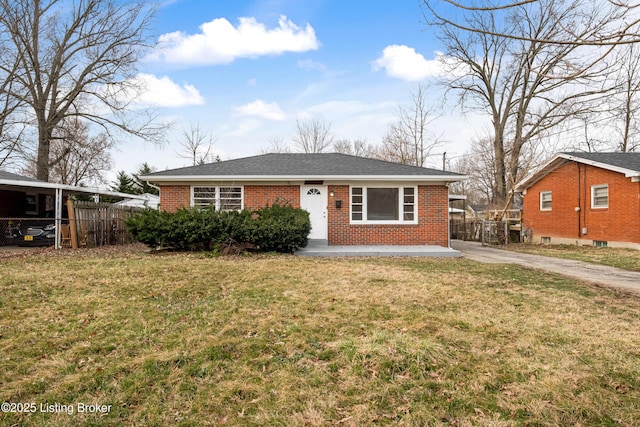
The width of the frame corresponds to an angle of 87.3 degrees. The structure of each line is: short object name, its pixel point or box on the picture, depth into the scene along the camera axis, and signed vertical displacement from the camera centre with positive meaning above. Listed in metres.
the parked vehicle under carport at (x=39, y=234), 12.34 -0.54
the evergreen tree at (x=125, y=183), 28.42 +3.04
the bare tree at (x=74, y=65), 18.62 +9.07
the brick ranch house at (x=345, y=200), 11.78 +0.65
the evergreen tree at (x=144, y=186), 29.38 +2.91
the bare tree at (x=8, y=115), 17.05 +5.57
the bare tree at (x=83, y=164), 26.39 +5.10
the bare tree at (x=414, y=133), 26.94 +7.15
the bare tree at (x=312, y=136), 30.64 +7.62
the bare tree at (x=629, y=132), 21.43 +5.67
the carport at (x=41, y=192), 11.66 +1.19
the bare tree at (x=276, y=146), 32.54 +7.01
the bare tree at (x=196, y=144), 30.91 +6.94
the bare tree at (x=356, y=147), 33.19 +7.14
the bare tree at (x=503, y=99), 20.25 +7.73
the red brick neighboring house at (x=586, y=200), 12.53 +0.73
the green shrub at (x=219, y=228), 9.95 -0.29
